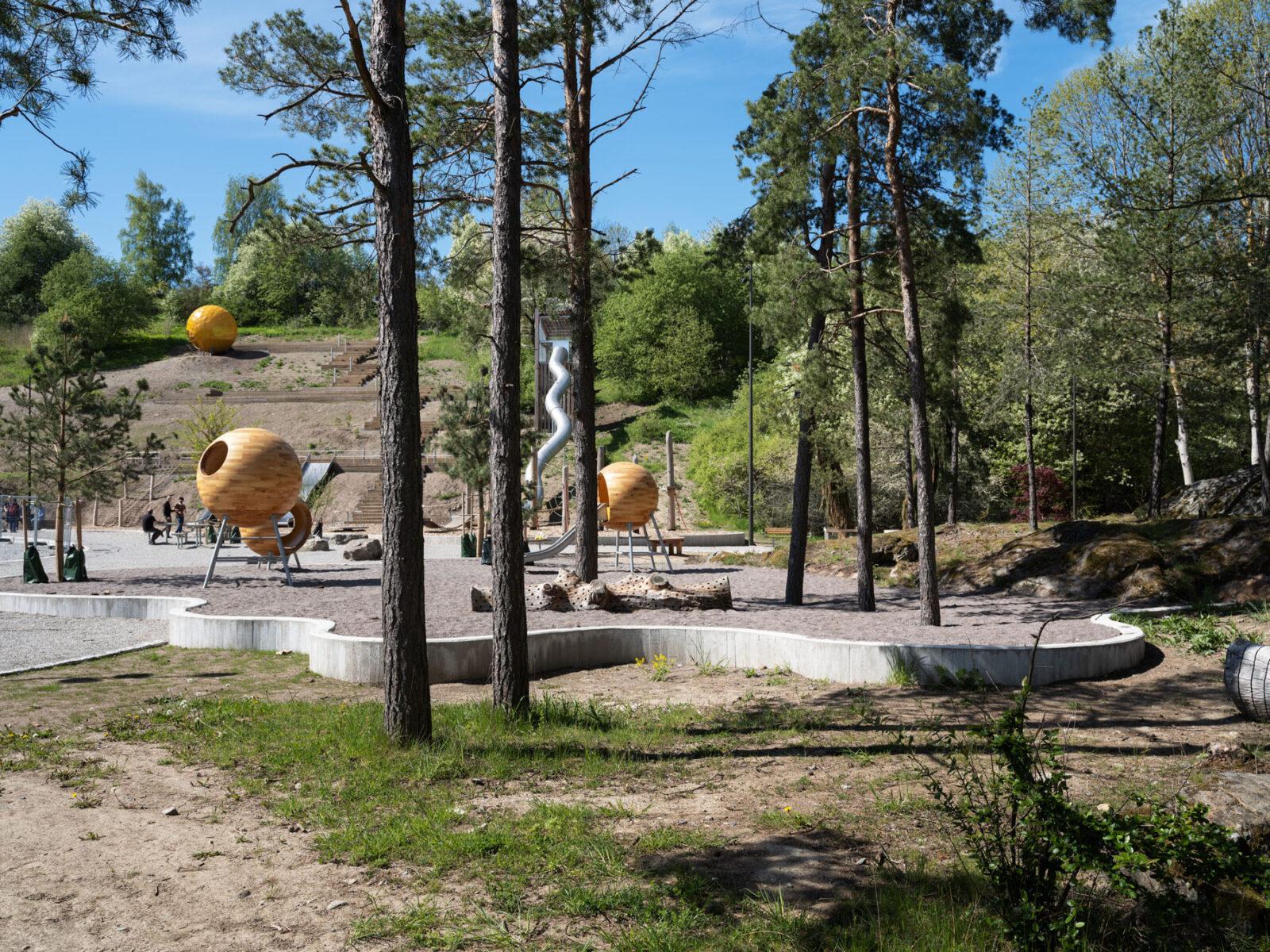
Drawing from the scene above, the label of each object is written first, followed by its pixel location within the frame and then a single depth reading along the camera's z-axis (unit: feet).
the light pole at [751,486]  90.03
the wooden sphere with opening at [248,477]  50.88
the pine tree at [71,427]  50.44
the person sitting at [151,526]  95.14
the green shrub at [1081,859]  11.89
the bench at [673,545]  73.26
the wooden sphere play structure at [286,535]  55.52
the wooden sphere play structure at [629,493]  60.64
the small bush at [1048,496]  106.83
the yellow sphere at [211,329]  190.60
